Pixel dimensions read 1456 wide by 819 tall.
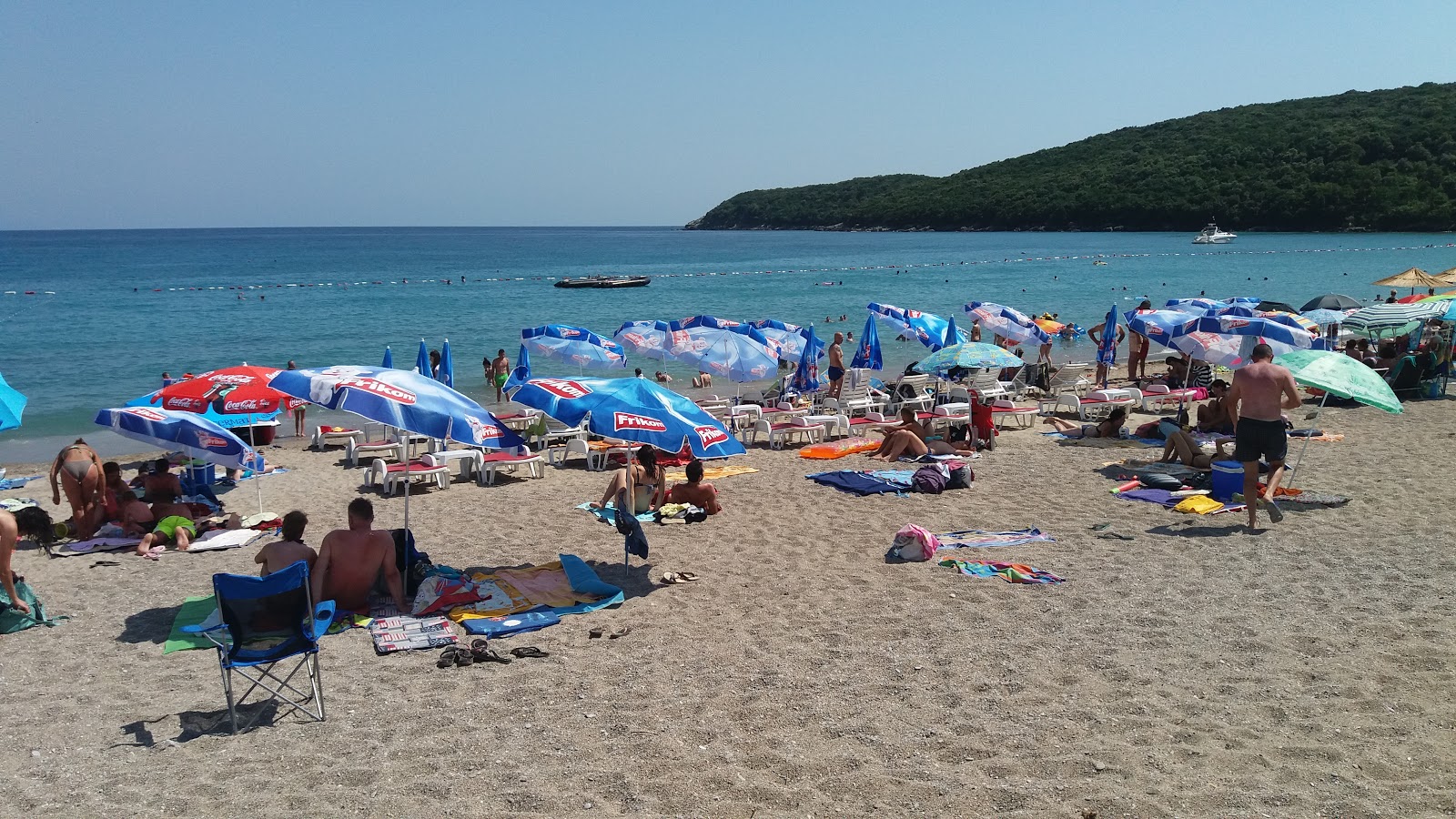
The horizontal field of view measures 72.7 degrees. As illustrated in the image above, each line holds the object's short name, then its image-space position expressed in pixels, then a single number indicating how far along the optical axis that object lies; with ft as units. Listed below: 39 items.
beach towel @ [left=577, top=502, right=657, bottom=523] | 27.30
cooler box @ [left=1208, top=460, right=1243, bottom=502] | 30.71
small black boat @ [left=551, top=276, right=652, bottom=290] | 177.68
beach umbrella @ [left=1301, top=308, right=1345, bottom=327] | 58.90
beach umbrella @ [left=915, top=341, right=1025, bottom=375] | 42.06
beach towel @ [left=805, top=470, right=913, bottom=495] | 33.37
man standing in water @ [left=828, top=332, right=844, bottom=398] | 54.80
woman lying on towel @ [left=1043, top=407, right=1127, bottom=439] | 42.34
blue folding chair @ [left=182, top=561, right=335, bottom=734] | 16.52
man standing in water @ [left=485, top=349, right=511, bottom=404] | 63.57
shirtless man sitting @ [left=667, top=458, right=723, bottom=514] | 30.50
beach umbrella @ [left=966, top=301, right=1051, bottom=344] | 59.62
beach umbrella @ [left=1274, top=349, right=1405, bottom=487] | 26.86
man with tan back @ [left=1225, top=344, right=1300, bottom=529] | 25.88
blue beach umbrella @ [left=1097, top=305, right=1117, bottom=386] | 58.23
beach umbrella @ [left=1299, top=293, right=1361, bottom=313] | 61.67
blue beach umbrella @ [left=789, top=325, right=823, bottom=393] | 49.55
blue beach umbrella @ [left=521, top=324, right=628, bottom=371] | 52.80
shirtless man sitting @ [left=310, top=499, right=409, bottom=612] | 21.57
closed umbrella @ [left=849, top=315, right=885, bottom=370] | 53.67
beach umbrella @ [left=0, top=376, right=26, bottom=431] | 25.95
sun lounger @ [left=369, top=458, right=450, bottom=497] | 35.09
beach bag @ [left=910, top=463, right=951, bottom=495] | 33.06
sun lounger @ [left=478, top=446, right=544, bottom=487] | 36.50
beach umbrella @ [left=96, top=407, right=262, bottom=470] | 28.07
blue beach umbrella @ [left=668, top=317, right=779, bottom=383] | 45.14
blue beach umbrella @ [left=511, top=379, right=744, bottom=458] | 22.34
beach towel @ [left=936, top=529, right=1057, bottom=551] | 26.58
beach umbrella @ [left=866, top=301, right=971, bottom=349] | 53.88
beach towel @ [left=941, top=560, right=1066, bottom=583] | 23.29
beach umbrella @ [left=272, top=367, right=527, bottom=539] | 20.76
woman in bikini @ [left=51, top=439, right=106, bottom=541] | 28.66
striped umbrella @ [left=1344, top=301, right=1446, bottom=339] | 49.85
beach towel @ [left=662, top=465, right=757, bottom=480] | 36.76
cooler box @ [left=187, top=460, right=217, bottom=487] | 33.58
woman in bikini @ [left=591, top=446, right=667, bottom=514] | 29.48
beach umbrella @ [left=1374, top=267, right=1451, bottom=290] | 64.17
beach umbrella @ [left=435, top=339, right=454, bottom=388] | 45.68
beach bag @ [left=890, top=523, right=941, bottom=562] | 25.22
